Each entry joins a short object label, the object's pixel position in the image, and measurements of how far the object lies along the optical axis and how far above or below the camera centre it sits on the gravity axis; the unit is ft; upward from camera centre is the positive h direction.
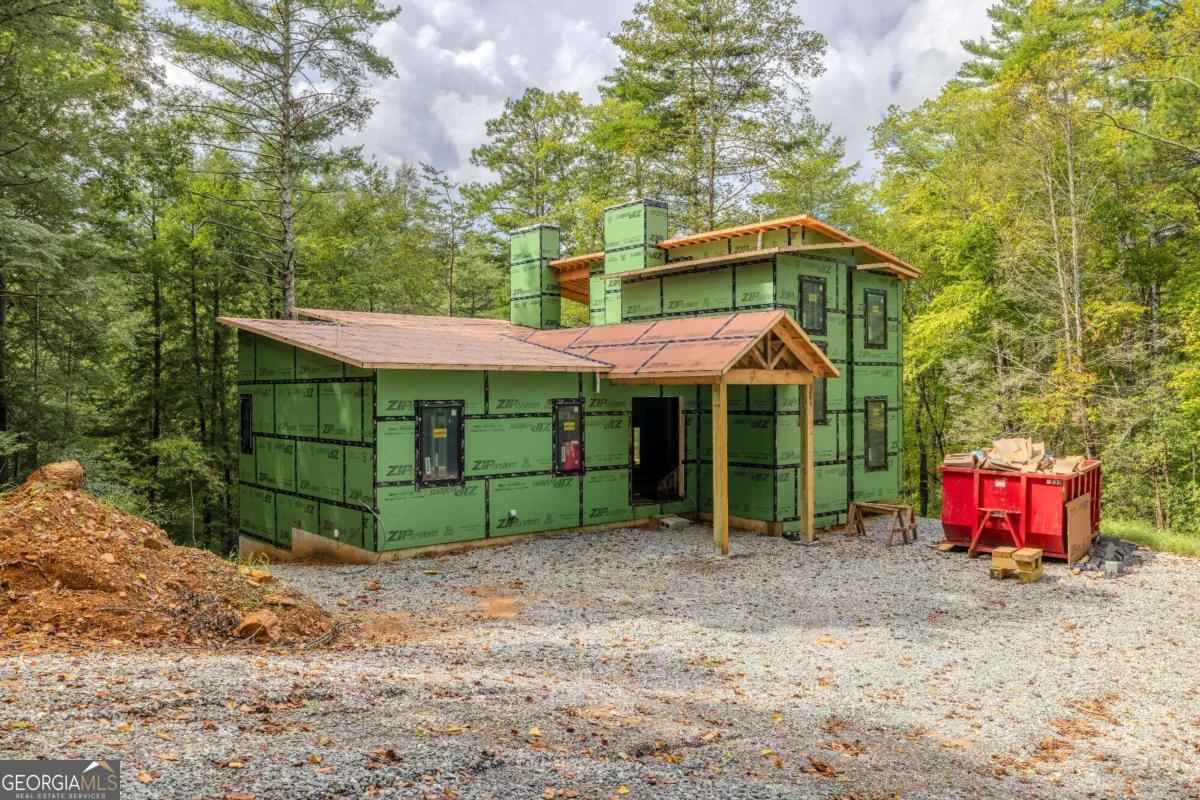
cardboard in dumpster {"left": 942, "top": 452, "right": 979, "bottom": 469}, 41.37 -3.44
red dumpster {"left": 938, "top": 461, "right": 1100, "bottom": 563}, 38.42 -6.02
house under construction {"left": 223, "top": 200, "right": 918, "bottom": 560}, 39.11 -0.18
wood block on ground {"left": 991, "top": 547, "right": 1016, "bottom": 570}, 35.92 -7.88
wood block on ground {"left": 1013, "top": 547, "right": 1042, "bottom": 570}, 35.53 -7.74
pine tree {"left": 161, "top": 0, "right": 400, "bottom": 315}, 56.03 +26.53
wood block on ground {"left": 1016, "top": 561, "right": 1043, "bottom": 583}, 35.47 -8.56
